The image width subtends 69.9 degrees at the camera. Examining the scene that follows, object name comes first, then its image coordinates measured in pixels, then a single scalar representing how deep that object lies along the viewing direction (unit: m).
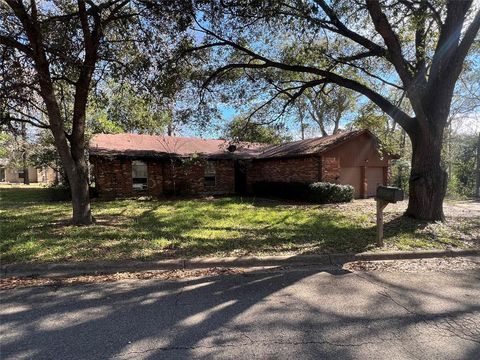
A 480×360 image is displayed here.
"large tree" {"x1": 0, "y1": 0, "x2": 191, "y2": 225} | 8.20
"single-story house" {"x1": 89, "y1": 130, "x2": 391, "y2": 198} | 18.42
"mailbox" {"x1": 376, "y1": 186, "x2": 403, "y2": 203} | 6.39
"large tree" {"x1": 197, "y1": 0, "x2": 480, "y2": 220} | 8.77
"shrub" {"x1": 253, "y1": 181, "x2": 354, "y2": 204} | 16.51
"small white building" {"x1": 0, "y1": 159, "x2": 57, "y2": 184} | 49.70
